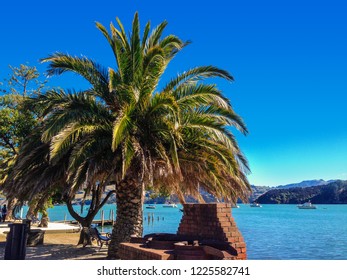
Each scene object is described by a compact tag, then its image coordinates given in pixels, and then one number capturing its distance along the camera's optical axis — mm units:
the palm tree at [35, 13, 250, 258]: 11219
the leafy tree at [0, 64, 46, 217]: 19939
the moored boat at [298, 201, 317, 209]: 179750
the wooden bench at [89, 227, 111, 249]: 16103
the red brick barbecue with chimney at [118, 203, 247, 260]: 7281
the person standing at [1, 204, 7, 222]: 35312
